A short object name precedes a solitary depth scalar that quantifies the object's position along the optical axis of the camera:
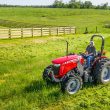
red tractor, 9.44
